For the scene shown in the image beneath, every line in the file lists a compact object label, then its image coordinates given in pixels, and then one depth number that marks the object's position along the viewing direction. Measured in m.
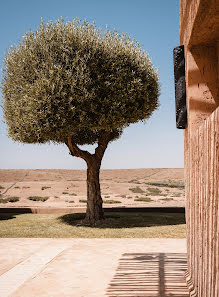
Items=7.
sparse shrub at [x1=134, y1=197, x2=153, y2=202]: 29.51
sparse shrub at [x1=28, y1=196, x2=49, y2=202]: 29.94
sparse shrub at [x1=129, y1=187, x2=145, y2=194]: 40.19
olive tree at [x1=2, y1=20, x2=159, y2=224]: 13.70
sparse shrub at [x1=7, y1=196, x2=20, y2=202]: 29.18
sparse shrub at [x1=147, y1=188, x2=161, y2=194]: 41.19
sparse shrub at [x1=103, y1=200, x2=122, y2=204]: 27.62
